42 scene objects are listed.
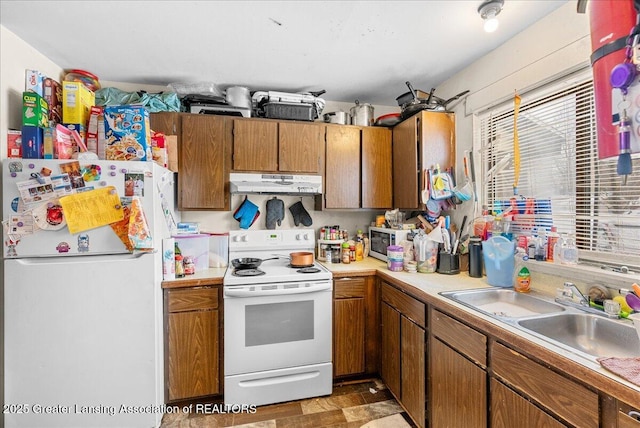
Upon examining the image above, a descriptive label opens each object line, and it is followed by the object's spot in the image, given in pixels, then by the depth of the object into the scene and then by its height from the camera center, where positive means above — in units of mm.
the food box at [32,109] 1620 +600
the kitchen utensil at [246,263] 2207 -402
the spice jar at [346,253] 2457 -363
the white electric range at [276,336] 1906 -863
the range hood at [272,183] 2268 +236
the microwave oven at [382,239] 2295 -236
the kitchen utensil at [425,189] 2221 +180
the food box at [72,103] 1720 +670
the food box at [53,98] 1771 +730
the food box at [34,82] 1722 +804
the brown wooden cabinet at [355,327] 2125 -879
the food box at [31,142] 1584 +397
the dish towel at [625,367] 755 -439
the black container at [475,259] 1855 -311
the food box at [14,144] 1605 +392
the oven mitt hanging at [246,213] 2572 -8
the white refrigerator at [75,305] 1529 -519
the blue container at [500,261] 1649 -293
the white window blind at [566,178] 1329 +191
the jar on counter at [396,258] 2117 -349
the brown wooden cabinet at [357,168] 2539 +401
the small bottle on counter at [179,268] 2021 -398
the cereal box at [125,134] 1722 +484
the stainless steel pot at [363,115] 2633 +913
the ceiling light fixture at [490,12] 1455 +1059
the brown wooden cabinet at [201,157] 2246 +445
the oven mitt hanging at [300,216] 2707 -38
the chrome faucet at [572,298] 1284 -416
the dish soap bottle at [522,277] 1566 -369
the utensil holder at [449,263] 1978 -365
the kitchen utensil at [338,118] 2584 +869
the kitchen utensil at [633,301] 1045 -337
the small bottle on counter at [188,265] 2064 -391
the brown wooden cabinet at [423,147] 2238 +525
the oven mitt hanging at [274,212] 2611 +1
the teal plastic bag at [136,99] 2203 +891
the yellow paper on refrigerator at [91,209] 1548 +20
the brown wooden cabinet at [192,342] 1890 -882
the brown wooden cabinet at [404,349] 1616 -881
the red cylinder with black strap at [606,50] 766 +458
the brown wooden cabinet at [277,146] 2354 +566
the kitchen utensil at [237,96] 2381 +979
